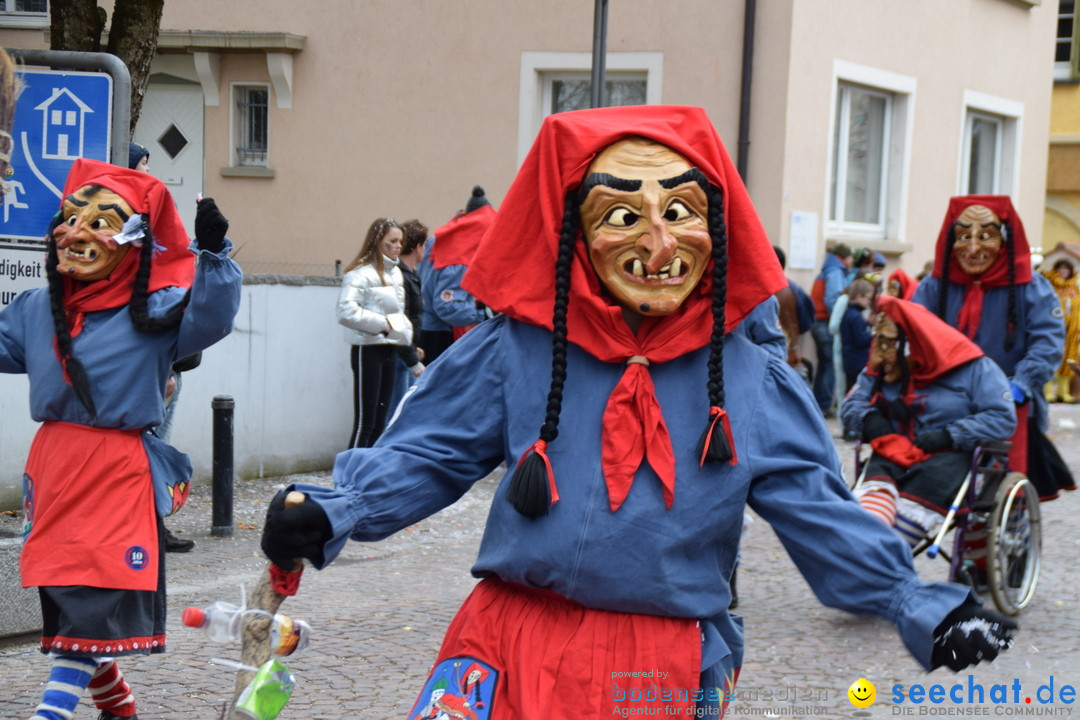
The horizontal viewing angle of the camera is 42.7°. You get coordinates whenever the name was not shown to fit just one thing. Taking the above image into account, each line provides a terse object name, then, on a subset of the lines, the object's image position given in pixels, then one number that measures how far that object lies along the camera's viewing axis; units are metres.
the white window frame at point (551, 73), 13.81
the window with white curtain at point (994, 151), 17.27
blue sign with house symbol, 5.54
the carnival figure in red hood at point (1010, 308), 7.09
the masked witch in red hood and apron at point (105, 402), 4.25
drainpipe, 13.44
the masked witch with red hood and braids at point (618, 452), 2.56
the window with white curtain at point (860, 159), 14.92
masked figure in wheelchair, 6.33
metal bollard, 7.79
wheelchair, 6.34
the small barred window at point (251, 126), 15.09
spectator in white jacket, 9.44
